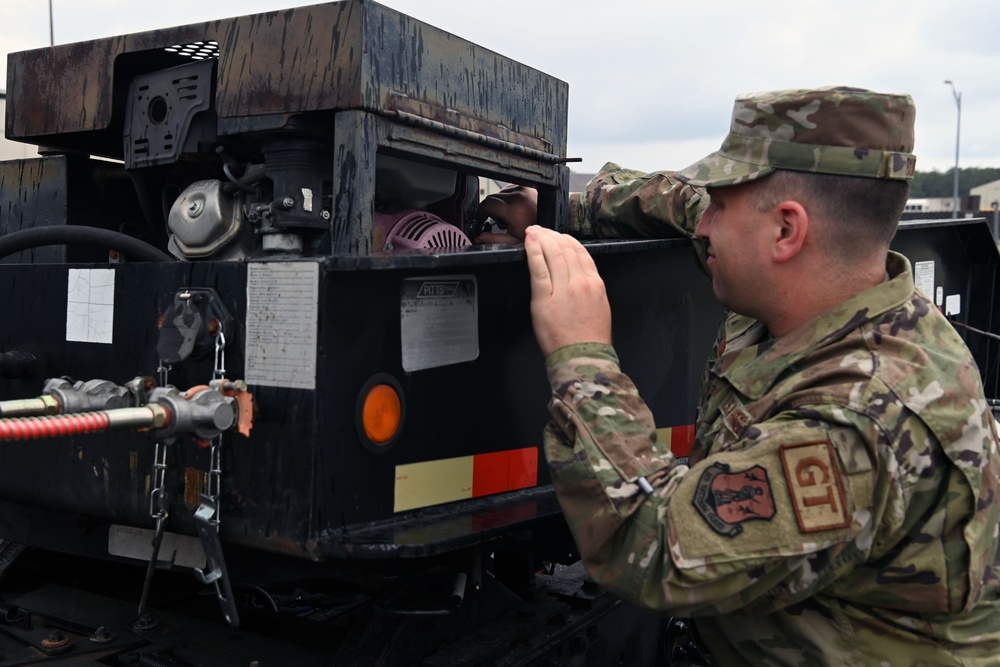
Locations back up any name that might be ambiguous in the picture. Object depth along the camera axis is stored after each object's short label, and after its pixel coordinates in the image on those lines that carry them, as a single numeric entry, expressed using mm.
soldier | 1521
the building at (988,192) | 53875
